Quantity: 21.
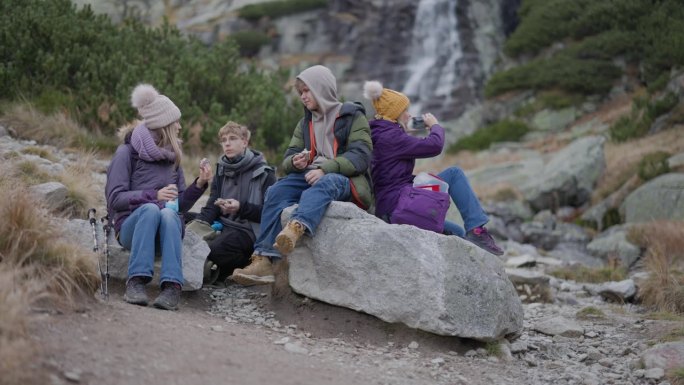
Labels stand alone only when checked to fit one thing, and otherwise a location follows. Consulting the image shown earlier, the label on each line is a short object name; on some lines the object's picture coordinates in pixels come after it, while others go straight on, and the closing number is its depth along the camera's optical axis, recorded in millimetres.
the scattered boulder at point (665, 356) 5445
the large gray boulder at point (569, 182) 17375
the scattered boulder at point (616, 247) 12180
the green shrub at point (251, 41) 40188
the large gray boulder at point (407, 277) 5422
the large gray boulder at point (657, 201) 14133
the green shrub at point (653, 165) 15559
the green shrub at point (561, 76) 28031
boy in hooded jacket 5926
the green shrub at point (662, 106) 20859
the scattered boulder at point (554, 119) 27195
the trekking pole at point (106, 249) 5205
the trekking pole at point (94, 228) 5679
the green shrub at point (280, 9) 42406
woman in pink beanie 5531
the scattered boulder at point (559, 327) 6613
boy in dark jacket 6484
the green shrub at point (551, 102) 28031
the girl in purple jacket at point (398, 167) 6363
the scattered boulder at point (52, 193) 6974
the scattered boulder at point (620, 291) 8859
